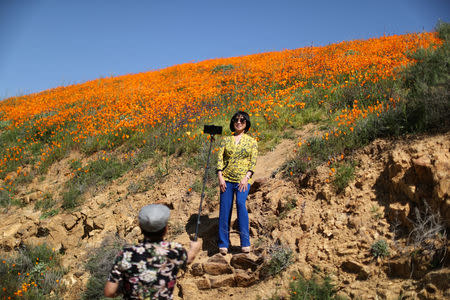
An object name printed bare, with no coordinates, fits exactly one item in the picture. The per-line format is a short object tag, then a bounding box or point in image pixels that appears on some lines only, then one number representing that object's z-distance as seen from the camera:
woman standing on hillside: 4.54
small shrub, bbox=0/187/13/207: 8.53
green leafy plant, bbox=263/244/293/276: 4.27
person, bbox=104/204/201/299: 2.15
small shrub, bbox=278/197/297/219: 5.05
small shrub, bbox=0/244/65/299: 5.14
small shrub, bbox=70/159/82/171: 9.02
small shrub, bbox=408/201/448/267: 3.35
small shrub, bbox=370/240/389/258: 3.76
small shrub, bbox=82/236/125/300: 5.04
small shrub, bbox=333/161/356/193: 4.65
